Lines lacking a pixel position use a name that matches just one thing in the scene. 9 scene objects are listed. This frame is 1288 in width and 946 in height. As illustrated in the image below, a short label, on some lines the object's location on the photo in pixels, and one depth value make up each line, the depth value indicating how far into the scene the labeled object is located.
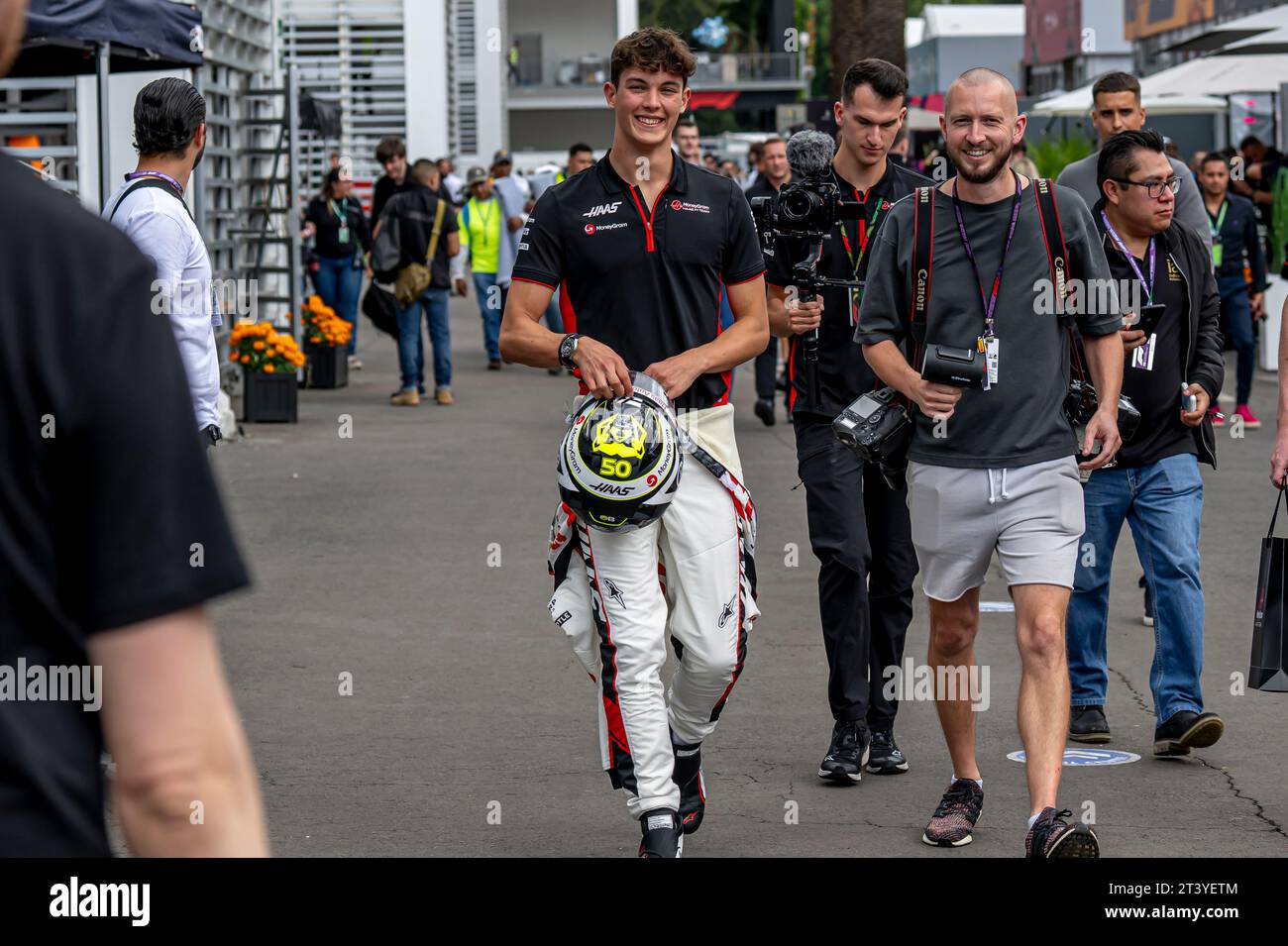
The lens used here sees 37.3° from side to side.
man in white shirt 6.09
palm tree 17.23
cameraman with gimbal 6.06
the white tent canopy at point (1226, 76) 19.80
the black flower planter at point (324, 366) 18.12
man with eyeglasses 6.39
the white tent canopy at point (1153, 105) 25.44
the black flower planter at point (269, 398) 15.37
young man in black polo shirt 4.97
